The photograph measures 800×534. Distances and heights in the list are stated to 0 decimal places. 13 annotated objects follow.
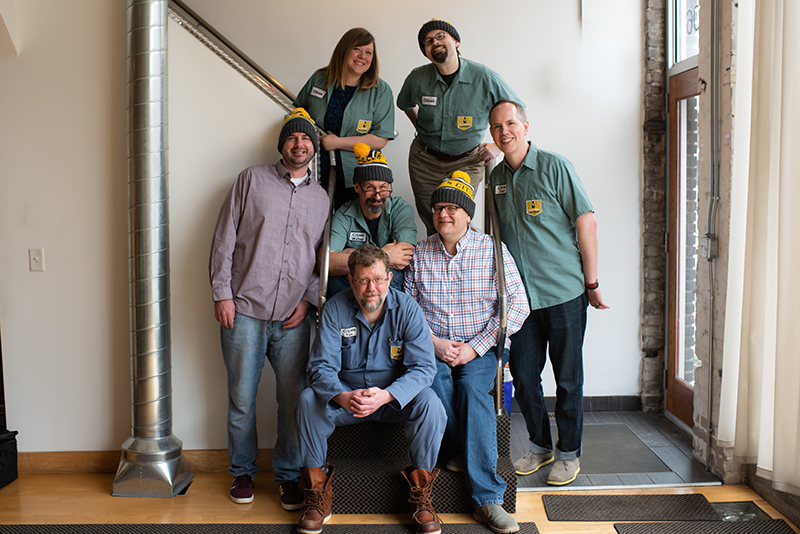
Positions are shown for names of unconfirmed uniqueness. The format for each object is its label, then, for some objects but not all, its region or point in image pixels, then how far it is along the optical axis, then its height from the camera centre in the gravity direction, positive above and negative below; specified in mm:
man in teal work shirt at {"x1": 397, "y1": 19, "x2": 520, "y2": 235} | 3123 +754
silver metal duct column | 2973 -63
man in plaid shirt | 2766 -230
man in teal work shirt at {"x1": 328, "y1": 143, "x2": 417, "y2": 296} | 2975 +140
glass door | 3896 +15
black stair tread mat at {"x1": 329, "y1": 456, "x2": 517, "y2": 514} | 2723 -1094
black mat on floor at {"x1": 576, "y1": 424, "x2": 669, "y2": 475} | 3229 -1155
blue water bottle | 3084 -700
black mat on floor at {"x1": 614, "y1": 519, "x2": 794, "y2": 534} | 2562 -1190
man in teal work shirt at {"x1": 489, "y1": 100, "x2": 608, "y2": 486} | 2859 -18
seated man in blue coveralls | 2589 -576
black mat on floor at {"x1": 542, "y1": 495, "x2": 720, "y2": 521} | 2691 -1182
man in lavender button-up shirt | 2893 -171
